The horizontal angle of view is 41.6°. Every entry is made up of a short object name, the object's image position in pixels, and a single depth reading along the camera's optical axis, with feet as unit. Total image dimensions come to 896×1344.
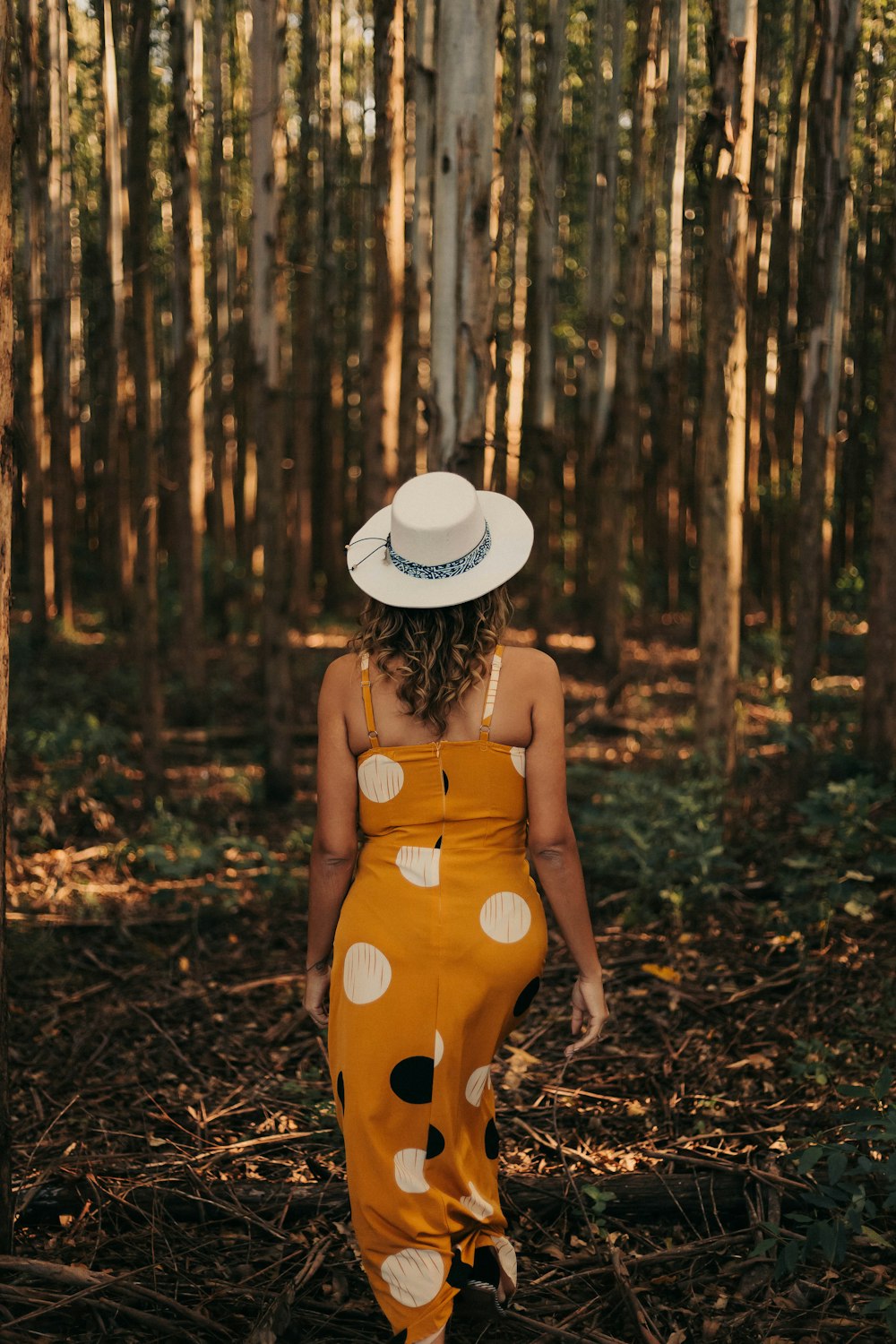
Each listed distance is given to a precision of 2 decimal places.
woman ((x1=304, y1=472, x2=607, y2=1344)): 7.64
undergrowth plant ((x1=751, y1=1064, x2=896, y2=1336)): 8.35
